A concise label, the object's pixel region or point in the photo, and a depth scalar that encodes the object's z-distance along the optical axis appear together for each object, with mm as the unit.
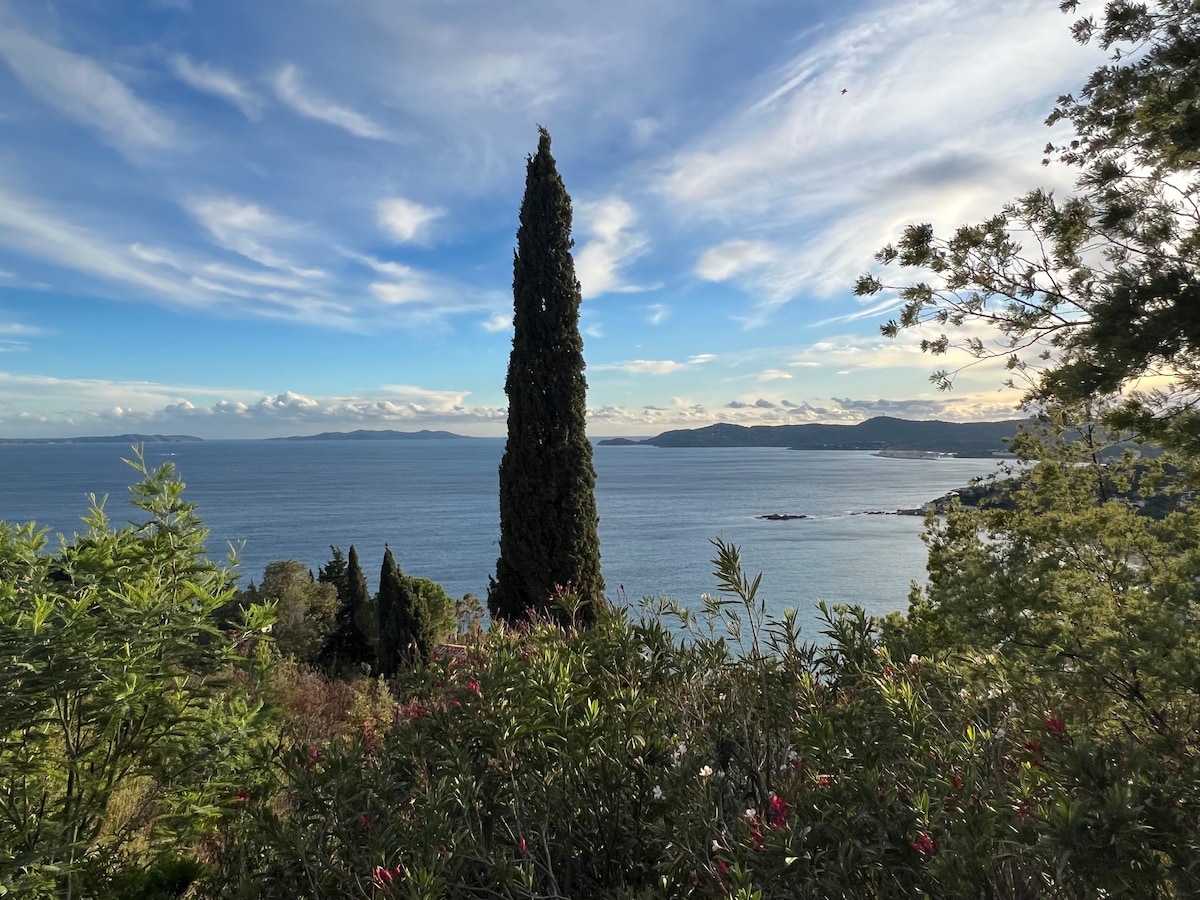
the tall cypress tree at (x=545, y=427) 14273
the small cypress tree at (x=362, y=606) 24266
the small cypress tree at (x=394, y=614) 18969
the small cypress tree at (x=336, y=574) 27234
